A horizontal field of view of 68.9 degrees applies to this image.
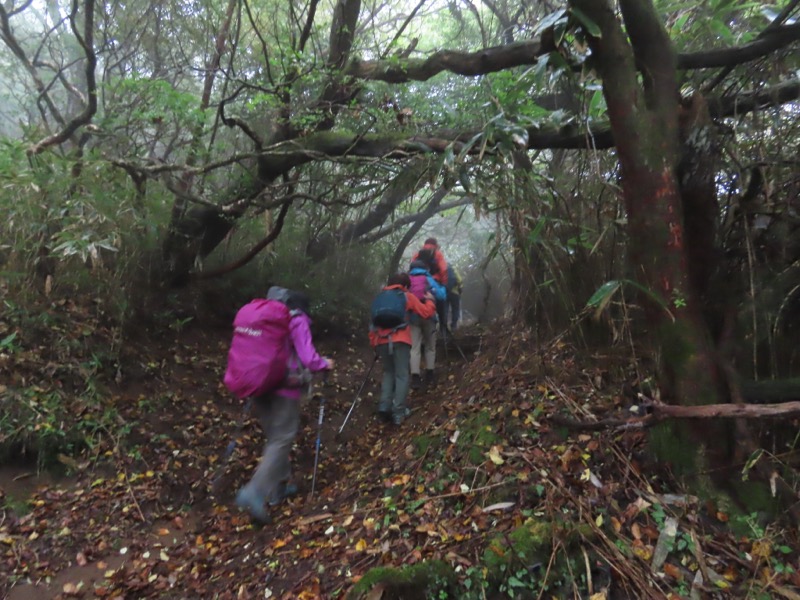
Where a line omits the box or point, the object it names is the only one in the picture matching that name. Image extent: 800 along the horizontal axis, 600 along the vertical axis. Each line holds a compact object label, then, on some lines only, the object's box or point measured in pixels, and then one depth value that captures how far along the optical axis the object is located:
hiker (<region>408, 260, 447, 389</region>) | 7.90
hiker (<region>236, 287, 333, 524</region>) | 4.89
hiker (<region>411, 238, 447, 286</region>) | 9.05
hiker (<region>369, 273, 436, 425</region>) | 6.93
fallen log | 2.79
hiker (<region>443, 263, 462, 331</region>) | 10.62
